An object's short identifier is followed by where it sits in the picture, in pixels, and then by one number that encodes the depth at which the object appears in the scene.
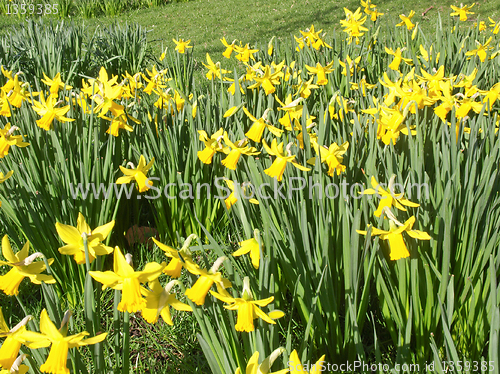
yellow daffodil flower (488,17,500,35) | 3.38
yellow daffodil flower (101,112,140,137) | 1.80
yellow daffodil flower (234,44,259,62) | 2.88
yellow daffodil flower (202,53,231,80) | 2.90
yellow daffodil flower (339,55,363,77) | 2.79
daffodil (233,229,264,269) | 1.16
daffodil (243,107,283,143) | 1.78
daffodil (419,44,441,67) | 2.63
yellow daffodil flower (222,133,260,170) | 1.54
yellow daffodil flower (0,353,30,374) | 0.78
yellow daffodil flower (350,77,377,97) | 2.24
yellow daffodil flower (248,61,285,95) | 2.20
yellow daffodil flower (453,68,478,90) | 1.91
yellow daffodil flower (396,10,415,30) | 3.29
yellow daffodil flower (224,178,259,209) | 1.45
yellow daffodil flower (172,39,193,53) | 3.45
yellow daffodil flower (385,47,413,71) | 2.65
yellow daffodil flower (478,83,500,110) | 1.83
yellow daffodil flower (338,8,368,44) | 3.31
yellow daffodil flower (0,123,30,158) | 1.56
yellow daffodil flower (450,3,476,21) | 3.32
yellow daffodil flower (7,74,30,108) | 2.11
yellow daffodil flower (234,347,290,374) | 0.81
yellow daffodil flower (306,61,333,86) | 2.56
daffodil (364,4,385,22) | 3.70
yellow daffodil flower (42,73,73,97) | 2.22
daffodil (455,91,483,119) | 1.78
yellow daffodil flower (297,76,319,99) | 2.37
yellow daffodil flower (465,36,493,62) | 2.65
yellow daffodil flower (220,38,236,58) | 2.89
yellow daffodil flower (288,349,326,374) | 0.79
